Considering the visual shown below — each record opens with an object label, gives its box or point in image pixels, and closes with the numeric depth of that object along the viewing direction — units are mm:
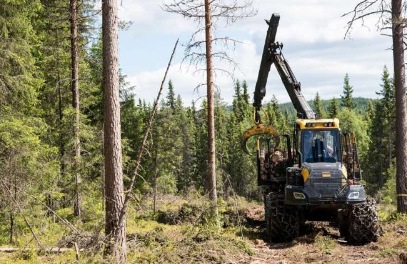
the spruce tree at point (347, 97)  97288
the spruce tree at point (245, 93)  107750
